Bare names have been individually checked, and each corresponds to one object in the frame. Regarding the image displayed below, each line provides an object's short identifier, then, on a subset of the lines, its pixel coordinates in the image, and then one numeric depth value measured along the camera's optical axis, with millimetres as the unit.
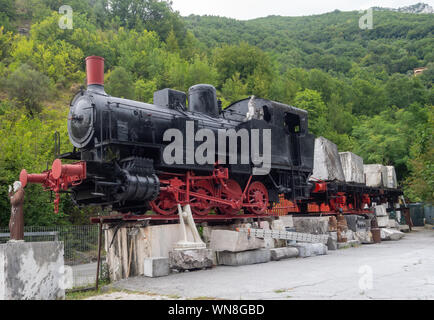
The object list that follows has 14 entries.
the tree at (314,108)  40412
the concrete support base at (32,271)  4859
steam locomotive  7652
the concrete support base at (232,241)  8445
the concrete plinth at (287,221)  11477
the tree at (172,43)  60188
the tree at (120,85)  30828
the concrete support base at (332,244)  12203
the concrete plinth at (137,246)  7621
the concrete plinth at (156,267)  7172
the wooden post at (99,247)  7523
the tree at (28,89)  28984
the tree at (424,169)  18125
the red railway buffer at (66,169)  7266
